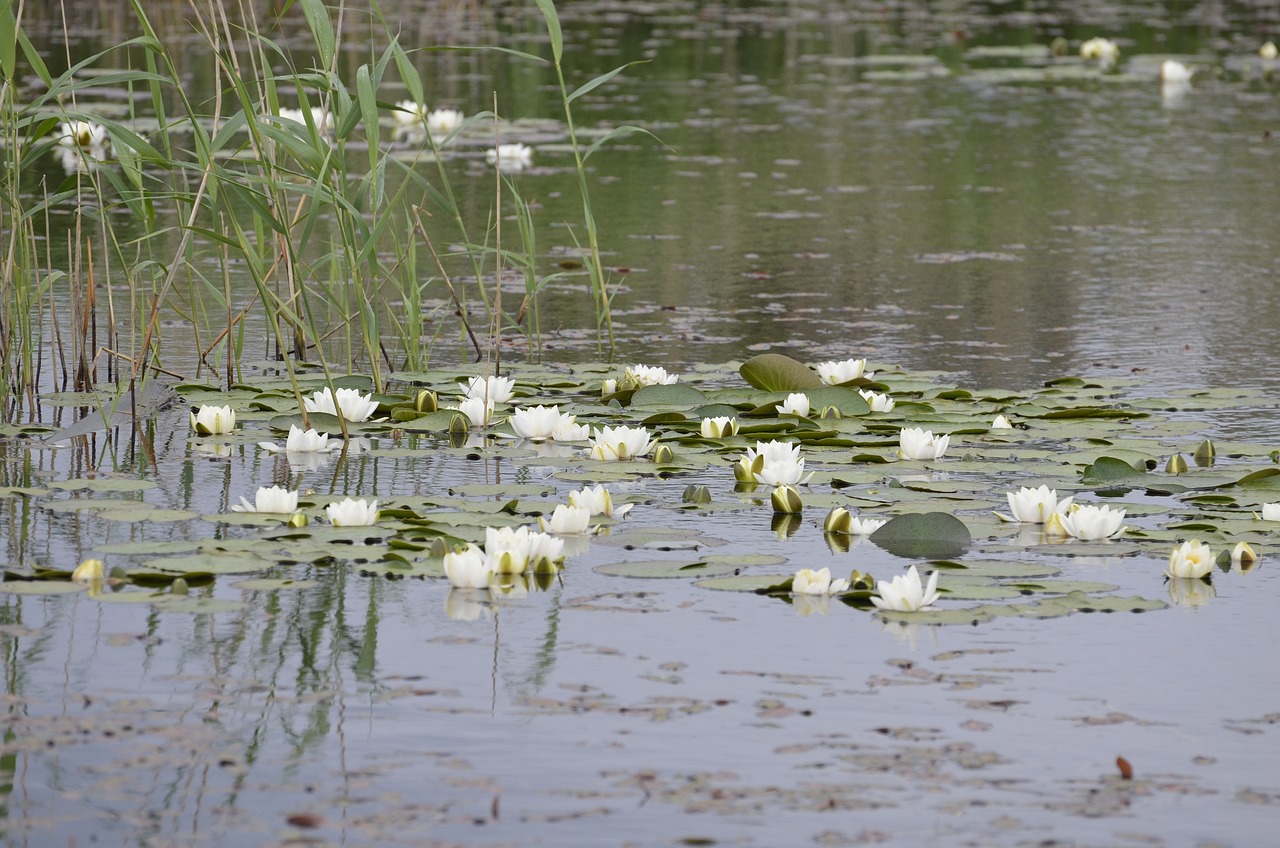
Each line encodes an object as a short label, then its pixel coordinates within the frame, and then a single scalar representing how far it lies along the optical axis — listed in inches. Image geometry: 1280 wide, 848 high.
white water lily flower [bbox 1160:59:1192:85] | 1015.0
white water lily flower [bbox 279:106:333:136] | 719.5
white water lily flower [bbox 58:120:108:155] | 625.9
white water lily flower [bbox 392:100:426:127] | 831.0
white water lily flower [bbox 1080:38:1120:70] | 1128.8
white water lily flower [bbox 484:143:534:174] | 705.0
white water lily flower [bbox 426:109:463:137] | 751.1
